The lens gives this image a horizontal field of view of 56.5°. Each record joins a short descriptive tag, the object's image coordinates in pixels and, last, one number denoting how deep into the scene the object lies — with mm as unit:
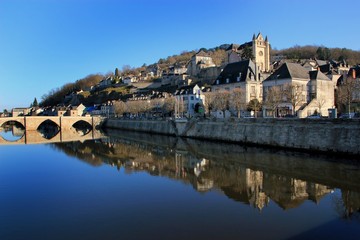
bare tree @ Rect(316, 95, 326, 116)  41962
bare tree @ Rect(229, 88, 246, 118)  46638
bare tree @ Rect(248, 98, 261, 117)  45744
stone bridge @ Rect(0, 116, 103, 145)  51906
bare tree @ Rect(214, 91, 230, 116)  48906
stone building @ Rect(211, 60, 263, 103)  50684
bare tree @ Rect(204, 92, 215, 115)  52544
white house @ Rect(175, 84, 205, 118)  64331
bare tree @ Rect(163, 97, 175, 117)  63750
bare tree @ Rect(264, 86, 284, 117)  37947
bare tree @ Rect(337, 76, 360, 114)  40394
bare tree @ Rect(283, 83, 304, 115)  37656
